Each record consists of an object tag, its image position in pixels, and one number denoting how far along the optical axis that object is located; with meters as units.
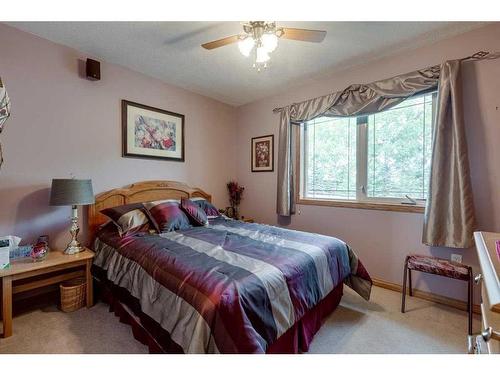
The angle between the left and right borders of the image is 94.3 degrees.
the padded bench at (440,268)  1.85
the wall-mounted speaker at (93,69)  2.38
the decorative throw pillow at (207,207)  3.02
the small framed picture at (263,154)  3.56
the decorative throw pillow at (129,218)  2.21
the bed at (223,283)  1.15
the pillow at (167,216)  2.37
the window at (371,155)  2.39
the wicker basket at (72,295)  2.03
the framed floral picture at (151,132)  2.76
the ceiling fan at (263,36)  1.69
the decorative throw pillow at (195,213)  2.65
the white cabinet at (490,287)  0.68
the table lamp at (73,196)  2.00
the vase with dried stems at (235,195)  3.95
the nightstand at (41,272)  1.69
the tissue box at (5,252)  1.74
